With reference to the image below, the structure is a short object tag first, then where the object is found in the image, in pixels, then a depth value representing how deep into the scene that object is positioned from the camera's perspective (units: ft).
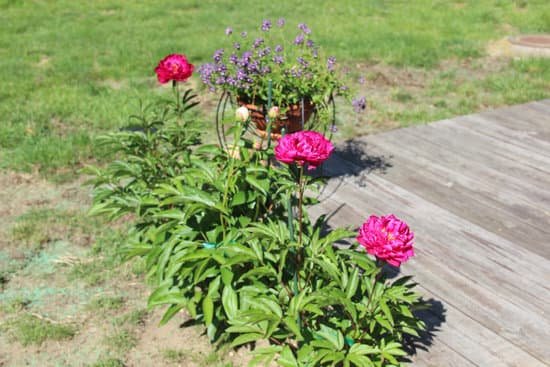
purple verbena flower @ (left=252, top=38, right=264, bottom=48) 10.58
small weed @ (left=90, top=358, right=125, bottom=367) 8.51
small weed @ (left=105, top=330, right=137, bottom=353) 8.88
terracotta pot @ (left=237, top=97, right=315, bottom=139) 11.09
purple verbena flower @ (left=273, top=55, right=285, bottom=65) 10.68
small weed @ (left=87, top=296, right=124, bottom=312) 9.84
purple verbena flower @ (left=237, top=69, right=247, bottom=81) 10.58
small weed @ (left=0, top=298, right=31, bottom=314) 9.80
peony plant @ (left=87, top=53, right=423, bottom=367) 6.58
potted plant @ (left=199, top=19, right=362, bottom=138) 10.67
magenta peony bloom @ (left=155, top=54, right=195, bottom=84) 9.80
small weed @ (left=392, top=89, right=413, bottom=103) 19.95
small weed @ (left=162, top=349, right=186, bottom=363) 8.61
